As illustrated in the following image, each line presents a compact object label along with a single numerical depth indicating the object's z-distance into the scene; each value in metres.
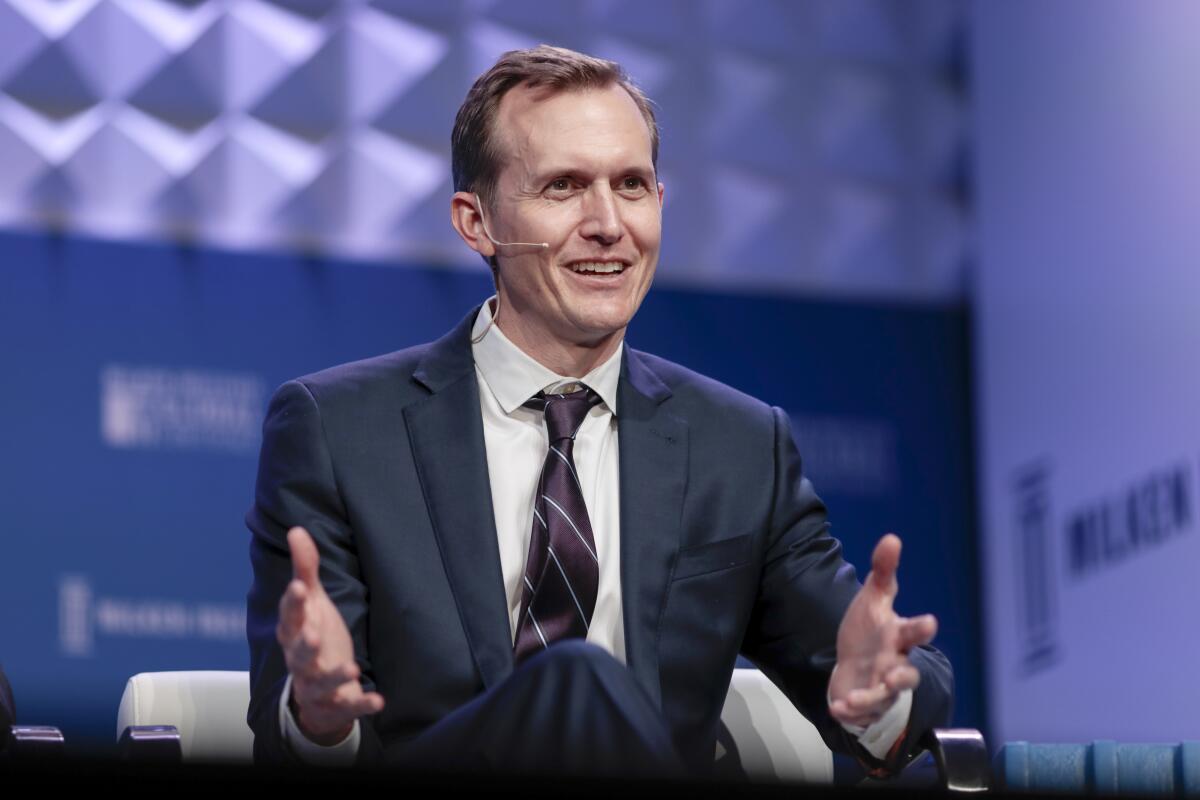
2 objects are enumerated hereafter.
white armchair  4.58
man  4.48
